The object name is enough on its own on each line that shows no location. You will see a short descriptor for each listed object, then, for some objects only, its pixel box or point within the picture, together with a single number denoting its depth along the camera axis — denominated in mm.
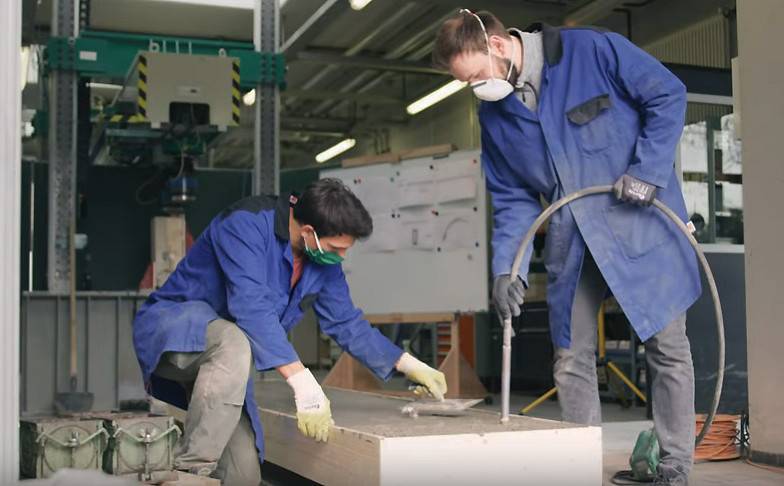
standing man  2691
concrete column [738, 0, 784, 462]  3453
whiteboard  6246
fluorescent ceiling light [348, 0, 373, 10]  7234
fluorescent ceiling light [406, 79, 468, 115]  11562
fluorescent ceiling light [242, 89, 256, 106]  11448
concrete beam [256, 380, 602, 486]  2236
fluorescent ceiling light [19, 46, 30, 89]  8328
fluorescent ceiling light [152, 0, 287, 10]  8508
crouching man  2660
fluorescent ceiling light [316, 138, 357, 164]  15675
